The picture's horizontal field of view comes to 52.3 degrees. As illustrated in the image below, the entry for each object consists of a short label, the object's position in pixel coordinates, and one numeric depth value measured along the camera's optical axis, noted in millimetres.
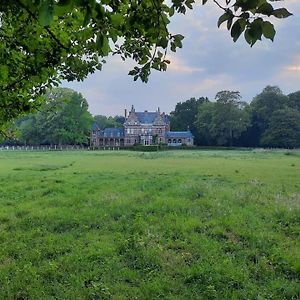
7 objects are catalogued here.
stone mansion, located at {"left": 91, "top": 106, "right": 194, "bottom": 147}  92247
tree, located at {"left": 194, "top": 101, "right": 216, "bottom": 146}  84122
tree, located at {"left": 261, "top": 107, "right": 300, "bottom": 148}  71972
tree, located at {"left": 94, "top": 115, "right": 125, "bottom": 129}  106947
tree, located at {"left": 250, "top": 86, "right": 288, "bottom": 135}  80210
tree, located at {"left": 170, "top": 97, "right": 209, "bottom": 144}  95325
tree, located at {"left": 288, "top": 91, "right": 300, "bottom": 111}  81147
